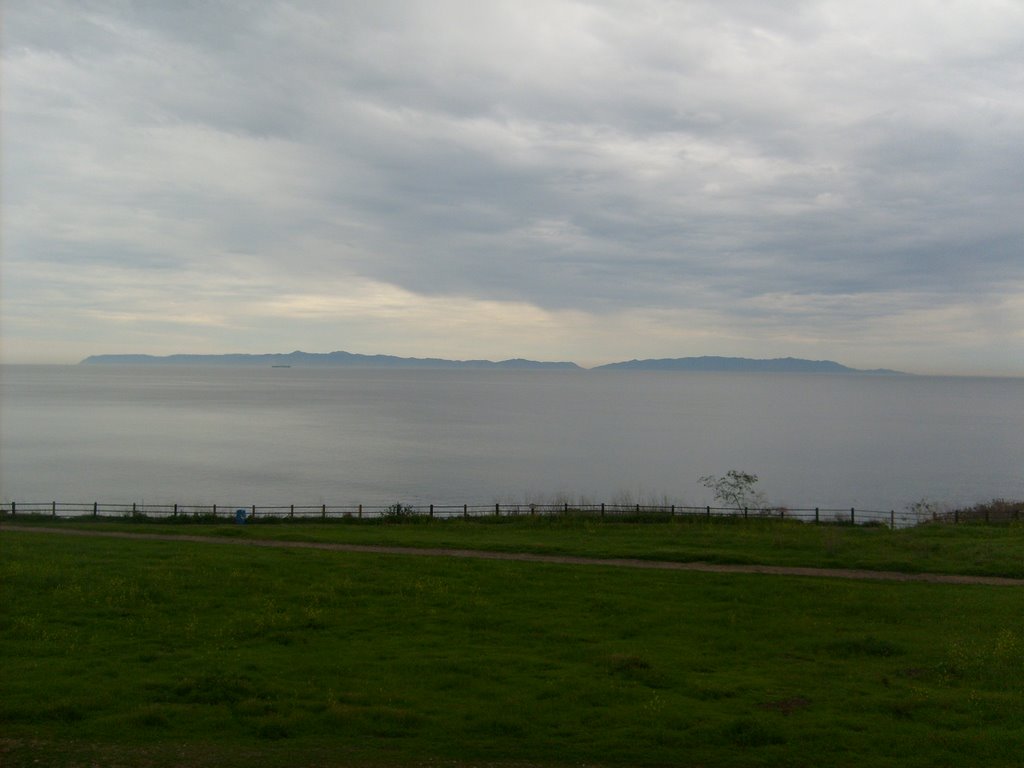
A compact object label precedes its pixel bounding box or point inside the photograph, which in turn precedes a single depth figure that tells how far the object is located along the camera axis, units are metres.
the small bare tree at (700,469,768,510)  44.50
